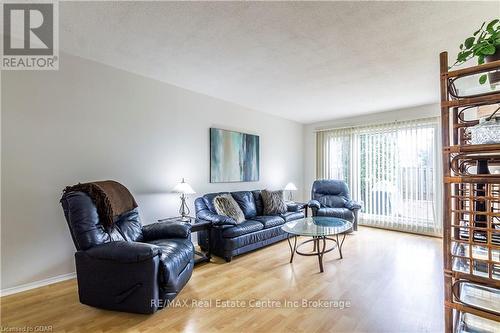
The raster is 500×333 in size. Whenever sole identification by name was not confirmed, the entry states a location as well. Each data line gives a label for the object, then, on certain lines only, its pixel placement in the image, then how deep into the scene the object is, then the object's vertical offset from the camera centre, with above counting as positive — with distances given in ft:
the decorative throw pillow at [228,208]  11.89 -1.87
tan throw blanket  7.64 -0.89
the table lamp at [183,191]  10.82 -0.92
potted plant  3.17 +1.59
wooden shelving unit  2.96 -0.69
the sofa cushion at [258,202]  14.37 -1.93
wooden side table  10.26 -2.52
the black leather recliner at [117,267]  6.49 -2.64
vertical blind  14.88 -0.06
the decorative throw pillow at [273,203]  14.08 -1.94
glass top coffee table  9.53 -2.45
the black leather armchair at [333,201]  14.82 -2.11
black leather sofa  10.79 -2.75
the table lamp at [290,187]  16.91 -1.20
